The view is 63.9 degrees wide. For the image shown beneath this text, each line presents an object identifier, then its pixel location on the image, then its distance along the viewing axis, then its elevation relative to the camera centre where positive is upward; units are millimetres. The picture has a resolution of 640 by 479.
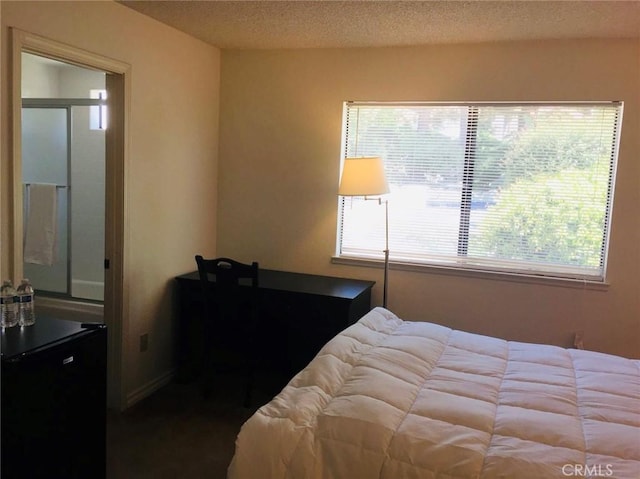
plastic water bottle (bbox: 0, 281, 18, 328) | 1987 -496
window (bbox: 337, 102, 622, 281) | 3244 +130
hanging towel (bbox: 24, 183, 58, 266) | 4359 -411
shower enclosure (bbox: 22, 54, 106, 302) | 4555 +122
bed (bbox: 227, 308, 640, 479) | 1492 -704
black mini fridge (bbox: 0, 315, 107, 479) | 1739 -807
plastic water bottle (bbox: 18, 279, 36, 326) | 2039 -501
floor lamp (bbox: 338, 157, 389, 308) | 3236 +122
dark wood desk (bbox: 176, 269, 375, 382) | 3201 -765
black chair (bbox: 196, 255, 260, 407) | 3137 -789
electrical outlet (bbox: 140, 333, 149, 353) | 3332 -1017
